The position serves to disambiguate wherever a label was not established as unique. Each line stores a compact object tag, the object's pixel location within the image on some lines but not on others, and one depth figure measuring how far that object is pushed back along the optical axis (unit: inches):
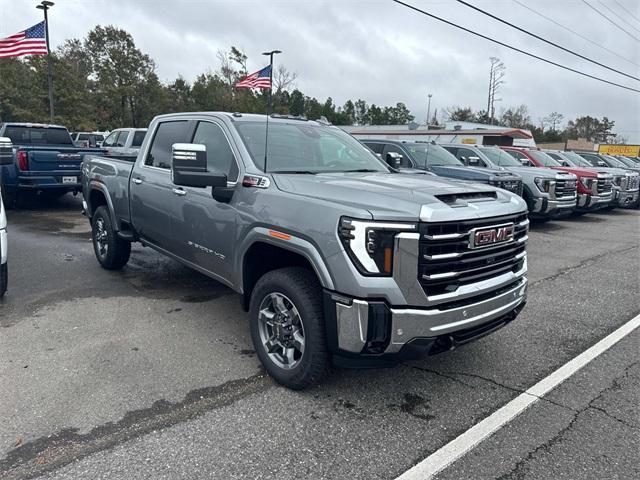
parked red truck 506.0
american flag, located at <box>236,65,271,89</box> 668.7
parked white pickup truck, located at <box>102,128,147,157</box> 530.8
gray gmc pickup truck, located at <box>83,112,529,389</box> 115.0
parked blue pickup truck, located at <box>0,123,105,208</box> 403.5
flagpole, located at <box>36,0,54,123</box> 746.9
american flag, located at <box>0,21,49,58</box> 633.0
